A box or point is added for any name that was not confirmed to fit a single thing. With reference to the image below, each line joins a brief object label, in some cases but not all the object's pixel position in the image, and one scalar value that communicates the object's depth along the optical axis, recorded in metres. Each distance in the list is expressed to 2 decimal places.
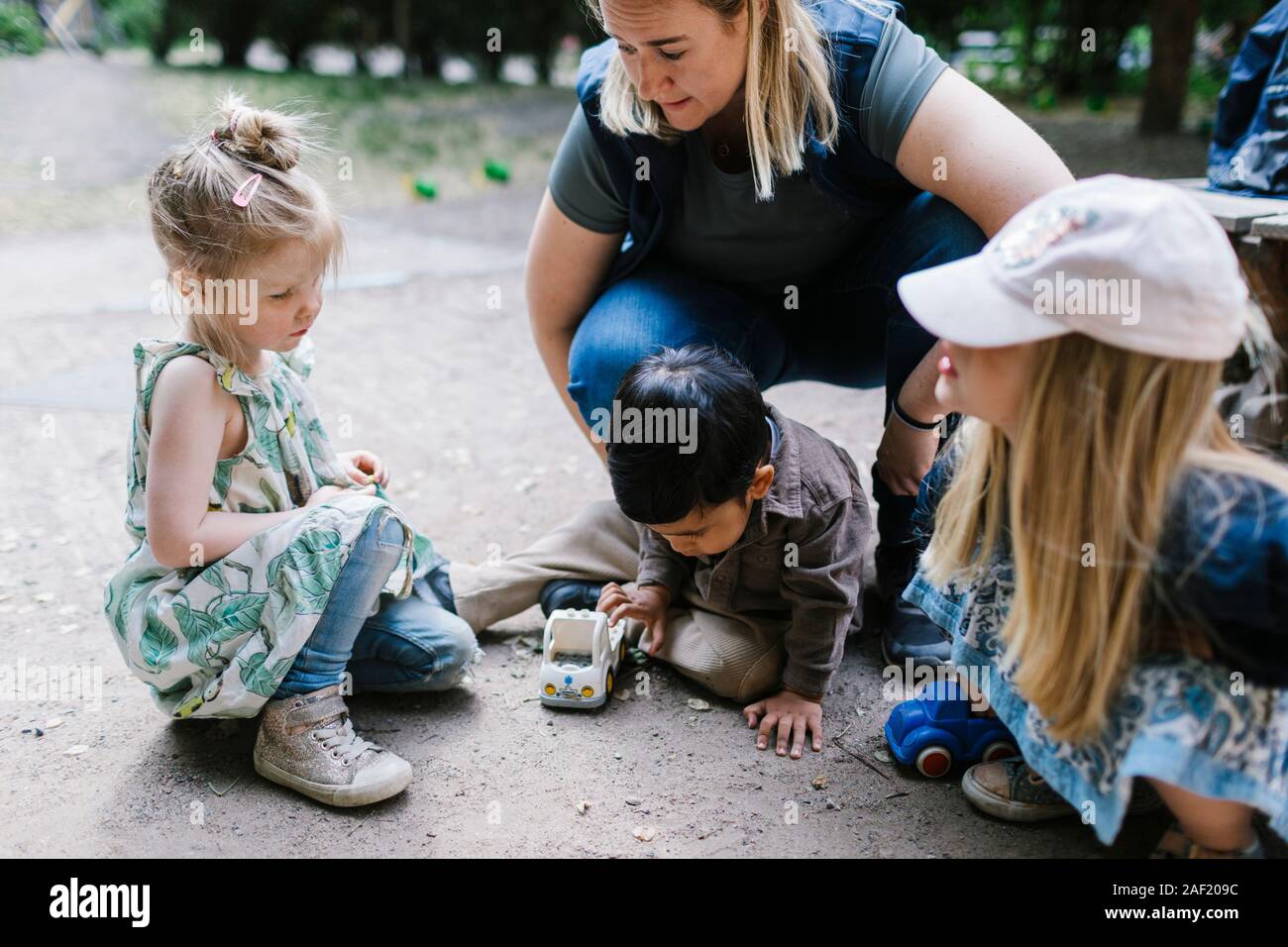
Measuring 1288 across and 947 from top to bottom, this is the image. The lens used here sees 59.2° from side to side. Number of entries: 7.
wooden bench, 2.45
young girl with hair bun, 1.76
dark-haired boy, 1.83
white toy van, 2.04
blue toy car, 1.85
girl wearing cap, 1.29
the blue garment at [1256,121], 2.73
